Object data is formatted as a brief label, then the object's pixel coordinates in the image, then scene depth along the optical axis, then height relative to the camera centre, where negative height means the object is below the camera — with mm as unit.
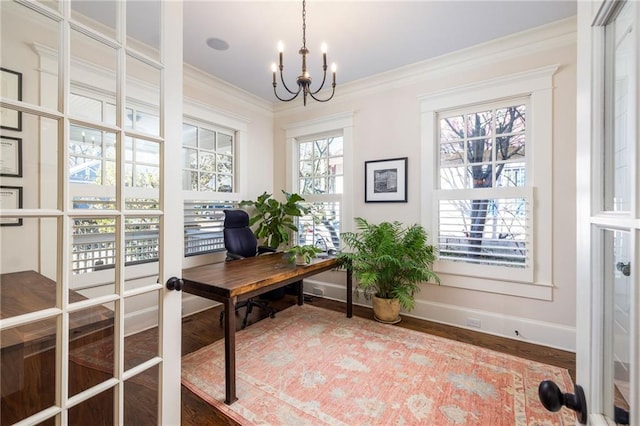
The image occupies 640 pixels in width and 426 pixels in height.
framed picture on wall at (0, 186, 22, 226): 776 +30
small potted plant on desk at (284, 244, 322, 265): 2639 -418
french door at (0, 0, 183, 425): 813 -4
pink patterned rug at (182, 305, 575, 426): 1641 -1208
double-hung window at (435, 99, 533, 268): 2643 +261
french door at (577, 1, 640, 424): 447 +4
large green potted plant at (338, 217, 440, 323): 2787 -559
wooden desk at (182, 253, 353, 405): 1812 -524
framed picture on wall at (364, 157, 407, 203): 3205 +382
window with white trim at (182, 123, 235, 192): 3295 +672
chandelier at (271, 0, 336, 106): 2000 +977
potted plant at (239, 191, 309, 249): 3629 -61
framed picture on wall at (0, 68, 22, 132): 781 +338
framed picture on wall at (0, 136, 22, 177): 775 +156
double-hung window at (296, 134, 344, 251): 3779 +361
